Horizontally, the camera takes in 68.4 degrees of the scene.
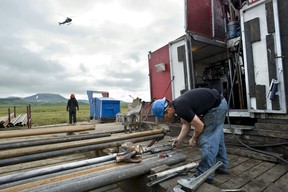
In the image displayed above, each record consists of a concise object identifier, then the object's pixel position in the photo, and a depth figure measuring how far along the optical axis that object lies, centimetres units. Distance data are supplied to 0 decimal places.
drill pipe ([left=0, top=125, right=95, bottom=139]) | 421
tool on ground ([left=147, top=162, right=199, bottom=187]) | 228
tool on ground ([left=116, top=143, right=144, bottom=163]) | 270
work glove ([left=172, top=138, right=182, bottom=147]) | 305
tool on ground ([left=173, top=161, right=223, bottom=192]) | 203
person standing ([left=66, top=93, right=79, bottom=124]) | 1245
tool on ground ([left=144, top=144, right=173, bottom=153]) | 333
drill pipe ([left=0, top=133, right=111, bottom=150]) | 350
